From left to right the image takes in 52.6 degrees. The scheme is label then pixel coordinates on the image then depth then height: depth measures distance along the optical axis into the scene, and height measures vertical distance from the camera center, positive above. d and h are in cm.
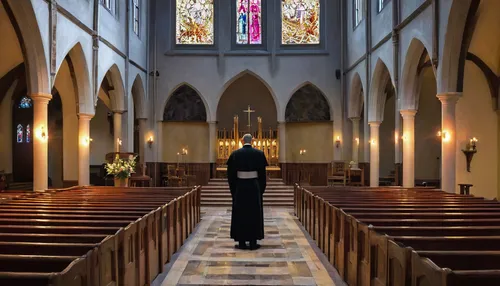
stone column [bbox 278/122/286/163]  2500 +51
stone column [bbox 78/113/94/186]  1717 +12
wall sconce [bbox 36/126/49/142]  1371 +48
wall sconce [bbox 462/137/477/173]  1590 +3
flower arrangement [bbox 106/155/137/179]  1570 -52
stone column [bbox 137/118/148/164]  2453 +62
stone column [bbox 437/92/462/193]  1346 +21
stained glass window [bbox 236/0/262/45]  2584 +657
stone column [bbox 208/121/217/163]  2517 +47
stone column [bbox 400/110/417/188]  1709 +10
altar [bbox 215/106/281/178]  2450 +26
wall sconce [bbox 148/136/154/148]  2509 +52
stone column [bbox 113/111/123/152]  2140 +117
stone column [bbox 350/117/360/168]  2414 +59
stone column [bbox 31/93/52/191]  1372 +29
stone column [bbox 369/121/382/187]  2038 -34
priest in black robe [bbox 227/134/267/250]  909 -74
